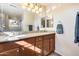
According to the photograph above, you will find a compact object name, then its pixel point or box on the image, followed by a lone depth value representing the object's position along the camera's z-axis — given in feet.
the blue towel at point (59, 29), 6.69
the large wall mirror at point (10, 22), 6.29
